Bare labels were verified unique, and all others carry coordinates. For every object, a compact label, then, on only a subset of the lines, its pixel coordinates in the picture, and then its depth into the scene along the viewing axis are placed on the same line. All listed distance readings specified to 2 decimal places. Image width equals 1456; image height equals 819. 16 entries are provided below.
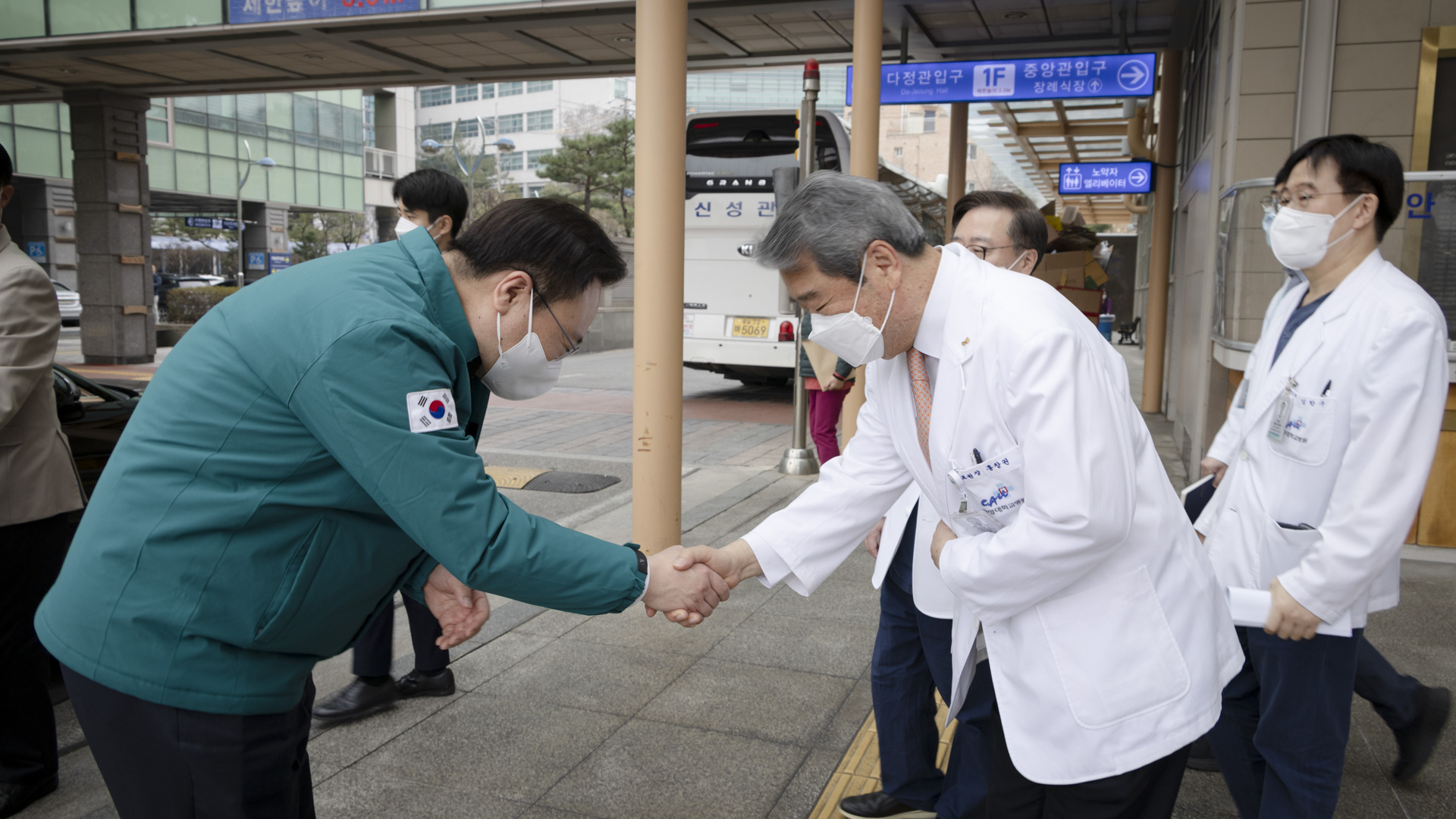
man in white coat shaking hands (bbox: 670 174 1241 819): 1.66
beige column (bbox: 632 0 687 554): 4.88
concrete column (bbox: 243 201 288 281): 39.03
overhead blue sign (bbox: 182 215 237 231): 38.75
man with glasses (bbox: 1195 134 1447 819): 2.17
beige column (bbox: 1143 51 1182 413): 11.91
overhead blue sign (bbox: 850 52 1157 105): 8.51
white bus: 12.52
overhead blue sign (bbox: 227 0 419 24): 10.62
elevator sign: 12.03
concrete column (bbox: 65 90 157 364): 15.37
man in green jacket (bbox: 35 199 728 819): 1.64
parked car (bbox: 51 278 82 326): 27.92
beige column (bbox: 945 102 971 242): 13.95
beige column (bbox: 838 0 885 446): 7.11
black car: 4.23
